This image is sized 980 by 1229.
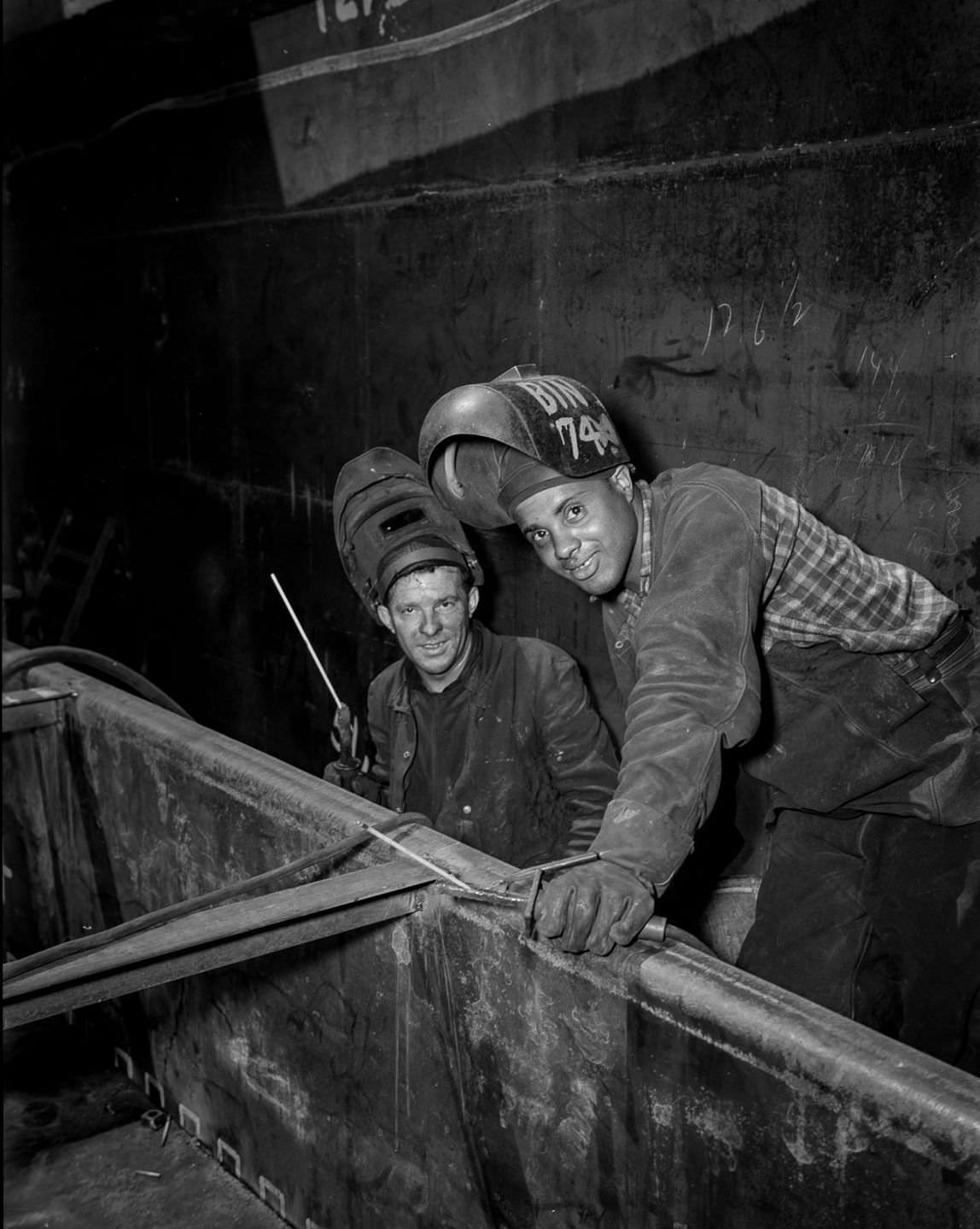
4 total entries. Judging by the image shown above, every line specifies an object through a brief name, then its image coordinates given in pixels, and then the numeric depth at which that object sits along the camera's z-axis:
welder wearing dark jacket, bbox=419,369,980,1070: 2.02
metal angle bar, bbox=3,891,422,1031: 2.12
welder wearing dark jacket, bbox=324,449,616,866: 3.26
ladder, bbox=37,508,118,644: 7.53
